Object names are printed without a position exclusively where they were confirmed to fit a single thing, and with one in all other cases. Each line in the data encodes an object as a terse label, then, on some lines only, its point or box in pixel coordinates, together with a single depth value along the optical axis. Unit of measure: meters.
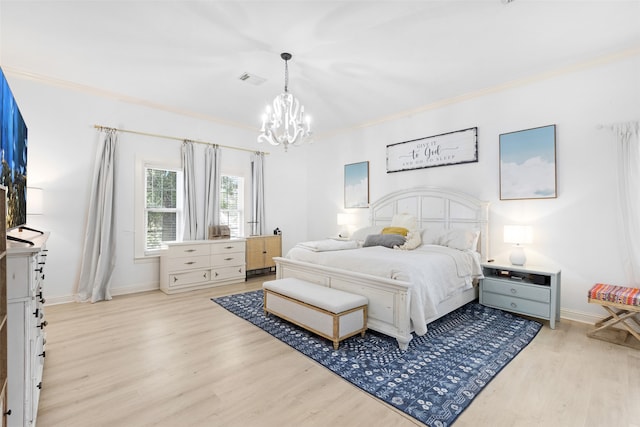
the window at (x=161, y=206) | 4.71
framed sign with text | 4.24
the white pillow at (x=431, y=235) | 4.07
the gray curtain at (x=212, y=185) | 5.15
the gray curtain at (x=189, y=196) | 4.89
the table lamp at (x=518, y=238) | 3.47
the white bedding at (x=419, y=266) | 2.72
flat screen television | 1.87
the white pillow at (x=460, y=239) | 3.79
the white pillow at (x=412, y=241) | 3.84
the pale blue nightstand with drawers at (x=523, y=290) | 3.16
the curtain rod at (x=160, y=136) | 4.21
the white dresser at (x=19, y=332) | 1.38
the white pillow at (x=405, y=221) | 4.46
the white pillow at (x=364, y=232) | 4.73
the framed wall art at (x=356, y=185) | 5.54
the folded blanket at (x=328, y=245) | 3.67
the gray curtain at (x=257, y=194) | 5.80
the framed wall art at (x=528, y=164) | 3.52
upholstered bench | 2.66
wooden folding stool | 2.65
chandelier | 3.25
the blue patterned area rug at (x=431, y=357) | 1.97
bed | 2.68
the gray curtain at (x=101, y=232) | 4.04
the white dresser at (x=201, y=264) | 4.50
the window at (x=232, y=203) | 5.52
